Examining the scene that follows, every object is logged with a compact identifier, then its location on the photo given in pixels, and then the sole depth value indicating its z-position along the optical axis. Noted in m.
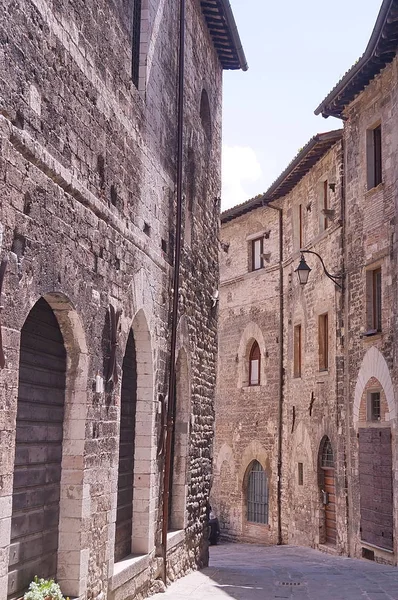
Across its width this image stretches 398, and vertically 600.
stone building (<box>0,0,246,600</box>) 5.58
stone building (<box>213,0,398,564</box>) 13.48
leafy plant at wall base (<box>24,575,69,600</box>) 5.75
